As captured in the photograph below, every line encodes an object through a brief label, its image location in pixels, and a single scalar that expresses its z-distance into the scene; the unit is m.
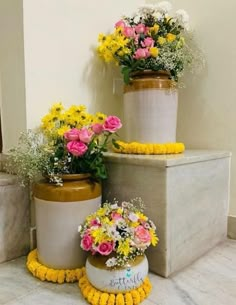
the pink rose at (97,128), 1.07
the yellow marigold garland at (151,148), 1.17
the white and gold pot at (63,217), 1.00
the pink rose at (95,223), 0.93
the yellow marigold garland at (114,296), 0.85
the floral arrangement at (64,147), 1.03
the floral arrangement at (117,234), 0.88
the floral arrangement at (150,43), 1.22
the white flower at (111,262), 0.86
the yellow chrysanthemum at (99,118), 1.13
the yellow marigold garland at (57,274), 1.00
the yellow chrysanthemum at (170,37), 1.27
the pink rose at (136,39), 1.26
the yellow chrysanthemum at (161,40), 1.25
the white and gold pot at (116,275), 0.86
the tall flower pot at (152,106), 1.20
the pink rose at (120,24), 1.33
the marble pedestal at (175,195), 1.03
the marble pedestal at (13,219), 1.15
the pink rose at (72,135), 1.02
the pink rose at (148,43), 1.22
